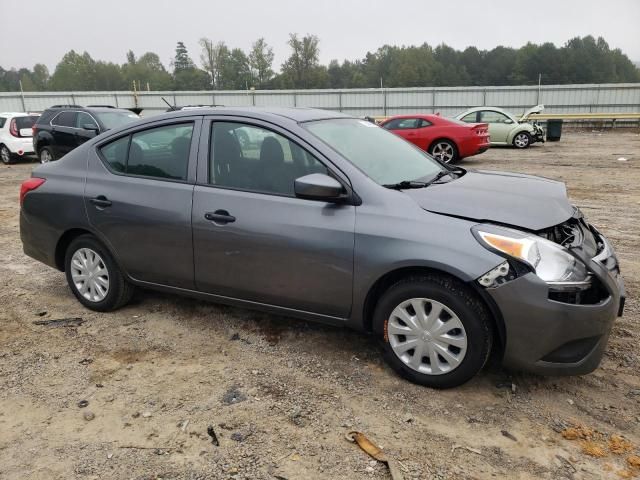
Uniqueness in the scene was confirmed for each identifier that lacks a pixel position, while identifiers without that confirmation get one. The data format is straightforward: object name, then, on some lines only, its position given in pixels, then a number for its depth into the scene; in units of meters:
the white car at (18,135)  15.52
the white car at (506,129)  18.91
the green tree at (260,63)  88.25
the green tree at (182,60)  110.85
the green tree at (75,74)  98.50
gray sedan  2.85
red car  14.15
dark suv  12.39
